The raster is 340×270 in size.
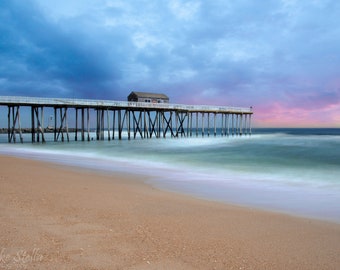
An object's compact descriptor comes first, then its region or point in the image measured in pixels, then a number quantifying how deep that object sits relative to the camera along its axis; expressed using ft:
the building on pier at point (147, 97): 133.69
